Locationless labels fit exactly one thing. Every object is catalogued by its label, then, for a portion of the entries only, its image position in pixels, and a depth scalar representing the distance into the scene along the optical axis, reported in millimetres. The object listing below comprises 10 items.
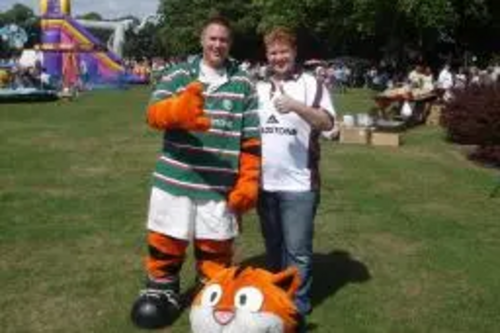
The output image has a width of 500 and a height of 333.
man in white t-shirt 5176
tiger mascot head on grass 3957
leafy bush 15320
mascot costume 5117
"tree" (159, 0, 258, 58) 61534
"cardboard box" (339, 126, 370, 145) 16391
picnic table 21547
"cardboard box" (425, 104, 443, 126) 21361
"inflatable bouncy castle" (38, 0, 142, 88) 35719
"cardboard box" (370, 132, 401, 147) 16281
